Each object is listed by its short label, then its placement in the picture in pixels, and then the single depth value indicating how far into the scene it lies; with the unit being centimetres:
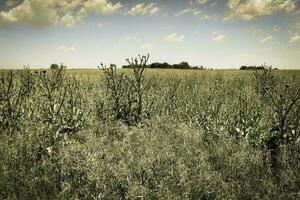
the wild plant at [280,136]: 507
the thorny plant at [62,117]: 620
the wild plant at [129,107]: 738
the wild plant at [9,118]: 609
